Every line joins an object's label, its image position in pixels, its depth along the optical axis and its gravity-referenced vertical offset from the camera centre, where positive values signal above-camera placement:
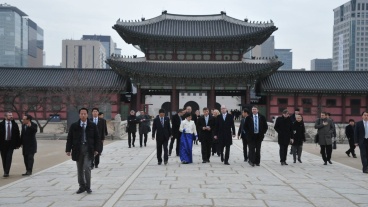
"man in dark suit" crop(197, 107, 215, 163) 13.99 -0.97
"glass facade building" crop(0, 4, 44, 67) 129.25 +19.84
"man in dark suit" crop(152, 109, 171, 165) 13.35 -0.96
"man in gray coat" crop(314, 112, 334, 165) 13.91 -1.02
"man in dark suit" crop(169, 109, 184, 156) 14.99 -0.87
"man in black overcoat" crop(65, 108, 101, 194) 8.48 -0.88
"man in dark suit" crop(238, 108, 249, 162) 13.90 -0.95
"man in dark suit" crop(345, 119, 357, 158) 16.83 -1.31
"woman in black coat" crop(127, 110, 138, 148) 19.30 -0.95
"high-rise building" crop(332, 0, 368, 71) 131.12 +21.24
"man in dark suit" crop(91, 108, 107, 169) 13.34 -0.65
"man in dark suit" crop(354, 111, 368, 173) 11.89 -0.95
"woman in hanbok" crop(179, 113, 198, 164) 13.58 -1.14
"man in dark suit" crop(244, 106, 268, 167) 13.20 -0.93
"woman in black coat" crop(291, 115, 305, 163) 14.22 -1.06
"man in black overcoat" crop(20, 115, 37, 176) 11.22 -1.04
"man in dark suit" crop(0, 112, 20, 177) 11.00 -0.95
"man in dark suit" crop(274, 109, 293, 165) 13.58 -0.92
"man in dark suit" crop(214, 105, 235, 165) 13.73 -0.84
